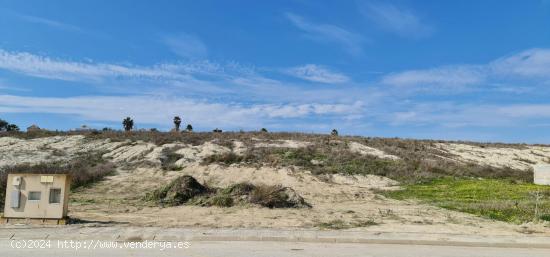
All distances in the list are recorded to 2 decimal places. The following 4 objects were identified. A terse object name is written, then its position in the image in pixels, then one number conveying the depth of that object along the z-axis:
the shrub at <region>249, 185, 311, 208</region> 19.55
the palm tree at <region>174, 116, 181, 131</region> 51.50
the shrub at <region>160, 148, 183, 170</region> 31.62
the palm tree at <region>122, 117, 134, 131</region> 52.43
